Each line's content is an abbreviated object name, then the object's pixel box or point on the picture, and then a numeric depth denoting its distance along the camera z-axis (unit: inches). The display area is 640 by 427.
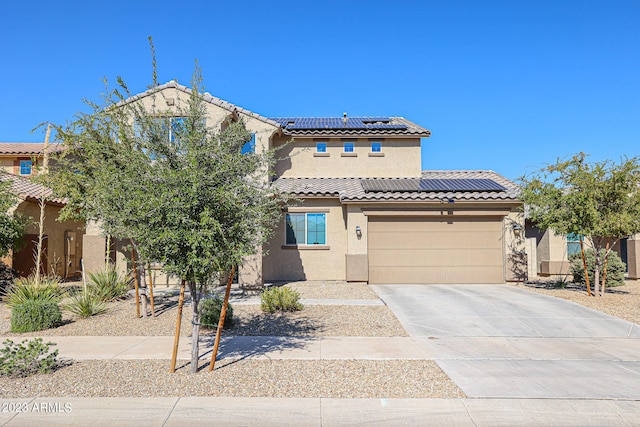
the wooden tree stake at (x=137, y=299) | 419.8
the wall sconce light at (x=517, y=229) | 645.9
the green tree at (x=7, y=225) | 503.2
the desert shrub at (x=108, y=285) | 489.7
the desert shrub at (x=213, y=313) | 372.2
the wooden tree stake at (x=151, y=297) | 421.7
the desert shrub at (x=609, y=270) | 625.9
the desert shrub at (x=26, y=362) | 258.1
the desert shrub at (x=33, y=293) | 439.5
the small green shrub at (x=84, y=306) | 426.9
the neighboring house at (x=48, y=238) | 637.9
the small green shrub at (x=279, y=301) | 441.1
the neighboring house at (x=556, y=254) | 743.1
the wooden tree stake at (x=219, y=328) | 263.6
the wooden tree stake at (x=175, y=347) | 260.2
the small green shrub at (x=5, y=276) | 557.0
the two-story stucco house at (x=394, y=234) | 644.7
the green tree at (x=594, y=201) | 516.7
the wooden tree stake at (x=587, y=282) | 534.6
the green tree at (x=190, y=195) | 228.4
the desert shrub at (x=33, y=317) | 379.6
